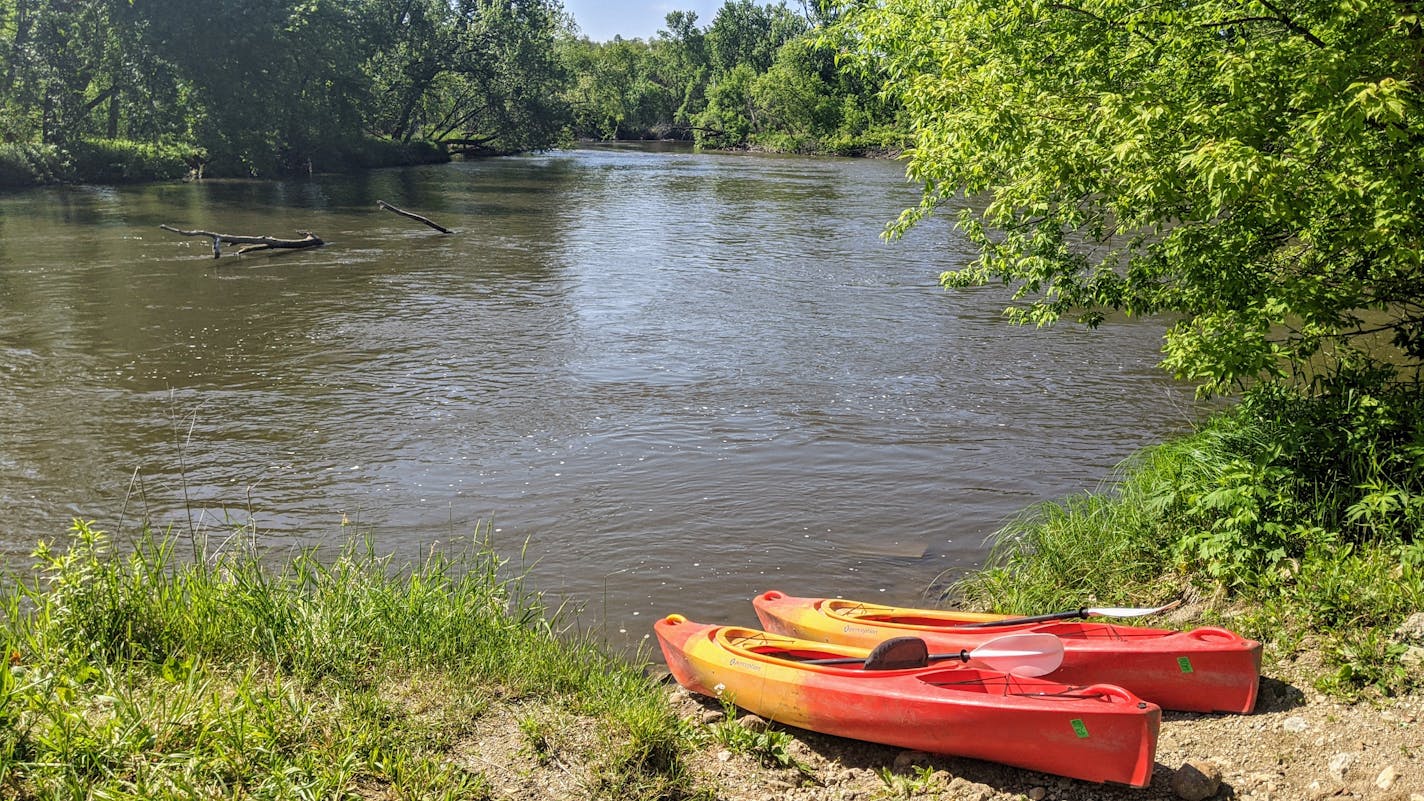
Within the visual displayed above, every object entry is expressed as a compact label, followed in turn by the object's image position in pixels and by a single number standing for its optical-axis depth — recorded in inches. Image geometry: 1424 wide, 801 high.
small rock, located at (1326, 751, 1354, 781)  154.5
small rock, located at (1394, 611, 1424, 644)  174.2
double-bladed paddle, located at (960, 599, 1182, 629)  191.0
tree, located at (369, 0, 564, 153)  1856.5
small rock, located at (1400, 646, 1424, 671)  169.9
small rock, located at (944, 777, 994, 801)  161.0
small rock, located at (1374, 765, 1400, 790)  149.5
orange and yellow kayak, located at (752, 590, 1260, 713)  174.9
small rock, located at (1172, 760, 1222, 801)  155.3
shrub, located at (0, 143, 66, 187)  1207.6
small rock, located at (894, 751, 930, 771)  172.9
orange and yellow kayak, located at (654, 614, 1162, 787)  155.9
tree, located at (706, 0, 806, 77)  3376.0
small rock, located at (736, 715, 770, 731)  184.5
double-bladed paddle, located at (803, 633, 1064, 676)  172.4
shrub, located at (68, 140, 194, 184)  1318.9
